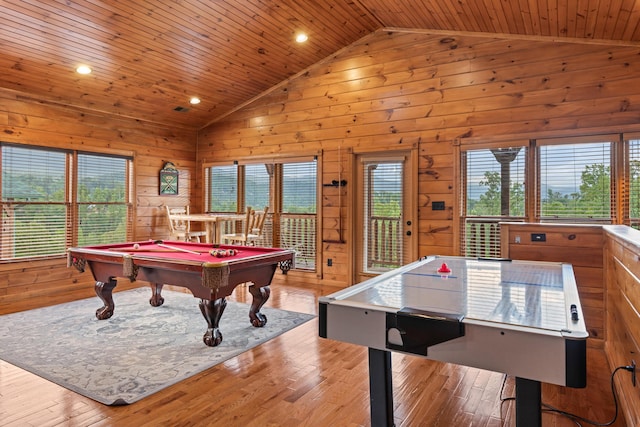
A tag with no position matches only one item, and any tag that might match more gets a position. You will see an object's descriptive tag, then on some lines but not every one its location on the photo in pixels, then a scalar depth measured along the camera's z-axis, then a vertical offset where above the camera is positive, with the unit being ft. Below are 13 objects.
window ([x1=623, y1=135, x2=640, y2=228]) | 13.66 +1.23
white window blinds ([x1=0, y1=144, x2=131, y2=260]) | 16.81 +0.76
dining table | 19.07 -0.30
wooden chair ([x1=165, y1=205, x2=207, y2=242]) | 20.61 -0.54
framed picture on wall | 22.63 +2.10
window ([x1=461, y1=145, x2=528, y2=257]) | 15.62 +0.88
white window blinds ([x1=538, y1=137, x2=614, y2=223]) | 14.15 +1.33
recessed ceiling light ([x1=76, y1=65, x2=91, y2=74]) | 15.92 +5.92
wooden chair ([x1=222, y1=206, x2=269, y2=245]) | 18.95 -0.60
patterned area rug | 9.00 -3.58
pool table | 10.54 -1.51
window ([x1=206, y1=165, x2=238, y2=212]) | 23.25 +1.66
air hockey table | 4.23 -1.30
